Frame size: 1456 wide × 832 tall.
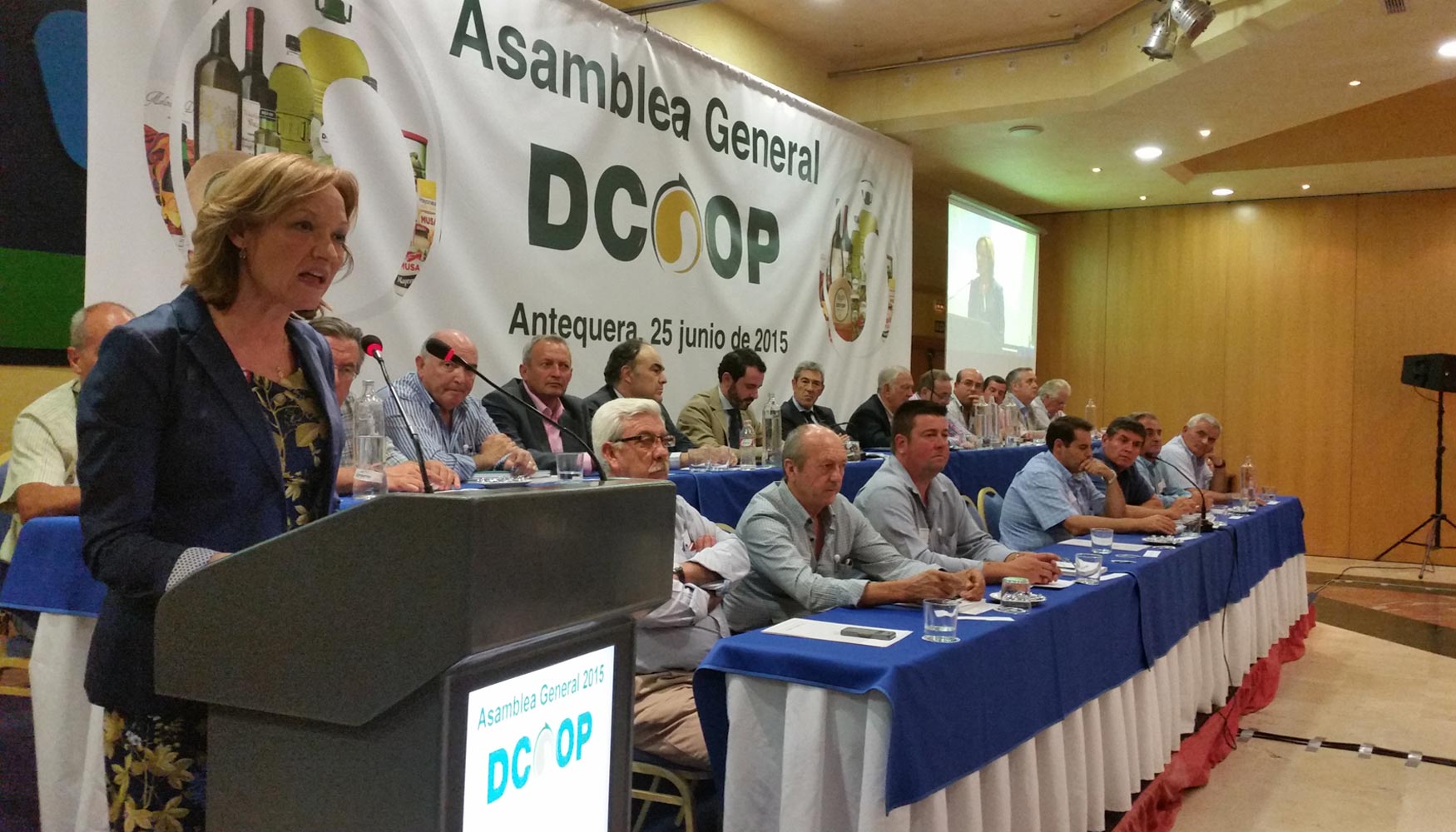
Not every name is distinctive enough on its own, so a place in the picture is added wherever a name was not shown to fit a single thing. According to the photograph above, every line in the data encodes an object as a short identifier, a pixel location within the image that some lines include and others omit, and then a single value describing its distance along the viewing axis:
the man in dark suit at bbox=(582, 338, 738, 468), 4.79
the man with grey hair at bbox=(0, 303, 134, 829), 2.18
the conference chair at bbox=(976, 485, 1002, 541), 4.84
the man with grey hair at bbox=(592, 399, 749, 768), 2.35
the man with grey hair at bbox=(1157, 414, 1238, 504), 6.00
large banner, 3.56
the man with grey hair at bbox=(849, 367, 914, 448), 6.59
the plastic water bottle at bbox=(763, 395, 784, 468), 4.88
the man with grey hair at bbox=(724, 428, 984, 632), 2.61
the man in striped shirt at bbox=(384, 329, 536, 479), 3.55
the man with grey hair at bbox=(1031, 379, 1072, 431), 8.63
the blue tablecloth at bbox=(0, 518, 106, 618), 2.20
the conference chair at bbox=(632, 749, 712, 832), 2.27
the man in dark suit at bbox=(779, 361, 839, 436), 6.20
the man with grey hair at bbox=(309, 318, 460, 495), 3.30
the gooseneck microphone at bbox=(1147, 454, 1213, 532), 4.13
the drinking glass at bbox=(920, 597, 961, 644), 2.20
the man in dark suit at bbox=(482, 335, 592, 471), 4.34
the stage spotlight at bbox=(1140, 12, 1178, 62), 5.86
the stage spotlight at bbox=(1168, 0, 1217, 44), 5.48
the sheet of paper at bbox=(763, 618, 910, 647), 2.19
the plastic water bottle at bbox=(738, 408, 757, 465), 4.67
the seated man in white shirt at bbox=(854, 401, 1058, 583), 3.43
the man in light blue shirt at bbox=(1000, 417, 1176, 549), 4.33
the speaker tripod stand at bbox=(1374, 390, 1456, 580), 8.88
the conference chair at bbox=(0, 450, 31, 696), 2.59
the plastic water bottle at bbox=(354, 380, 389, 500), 1.42
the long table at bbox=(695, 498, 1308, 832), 1.97
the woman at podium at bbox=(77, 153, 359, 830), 1.02
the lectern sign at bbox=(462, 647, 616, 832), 0.85
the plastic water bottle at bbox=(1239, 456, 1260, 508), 5.33
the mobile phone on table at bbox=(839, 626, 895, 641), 2.20
